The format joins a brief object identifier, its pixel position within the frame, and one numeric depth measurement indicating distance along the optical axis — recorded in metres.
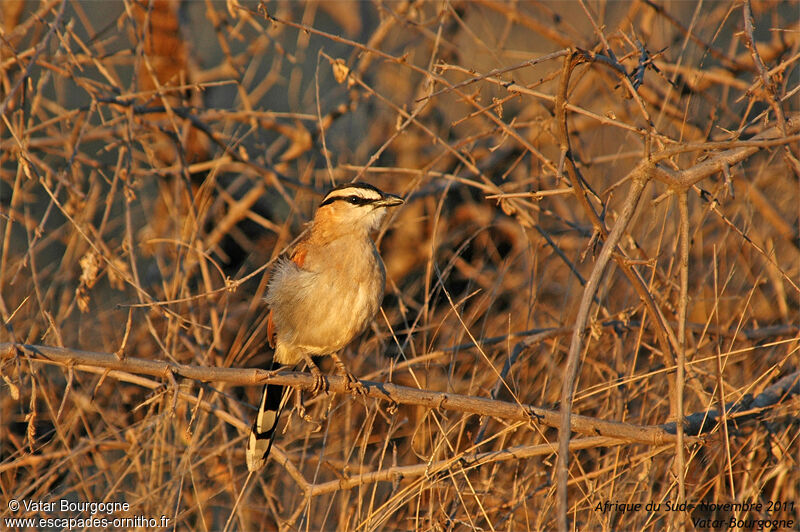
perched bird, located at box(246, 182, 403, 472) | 8.63
